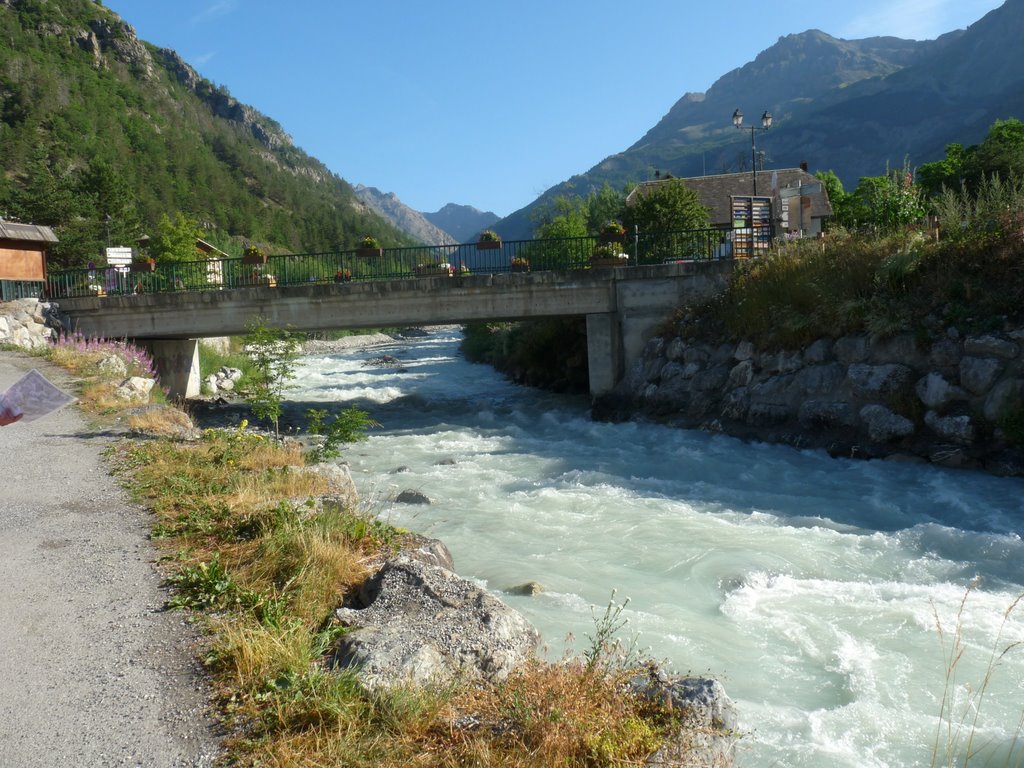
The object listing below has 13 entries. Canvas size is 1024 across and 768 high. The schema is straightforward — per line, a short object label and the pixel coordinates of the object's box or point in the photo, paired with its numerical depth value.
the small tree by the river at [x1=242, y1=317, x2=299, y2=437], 12.22
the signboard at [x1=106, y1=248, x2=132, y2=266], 26.30
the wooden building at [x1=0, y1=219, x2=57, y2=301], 26.15
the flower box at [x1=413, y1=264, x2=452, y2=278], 24.33
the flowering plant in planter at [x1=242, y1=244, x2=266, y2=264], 25.33
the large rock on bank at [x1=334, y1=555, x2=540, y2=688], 4.47
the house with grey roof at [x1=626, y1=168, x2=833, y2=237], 36.97
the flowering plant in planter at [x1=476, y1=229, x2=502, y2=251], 24.08
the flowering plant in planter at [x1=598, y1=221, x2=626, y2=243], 24.77
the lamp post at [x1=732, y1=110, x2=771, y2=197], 27.96
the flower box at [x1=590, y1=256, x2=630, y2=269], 23.77
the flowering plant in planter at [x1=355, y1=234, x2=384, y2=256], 25.19
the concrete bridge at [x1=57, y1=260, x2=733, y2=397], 23.20
